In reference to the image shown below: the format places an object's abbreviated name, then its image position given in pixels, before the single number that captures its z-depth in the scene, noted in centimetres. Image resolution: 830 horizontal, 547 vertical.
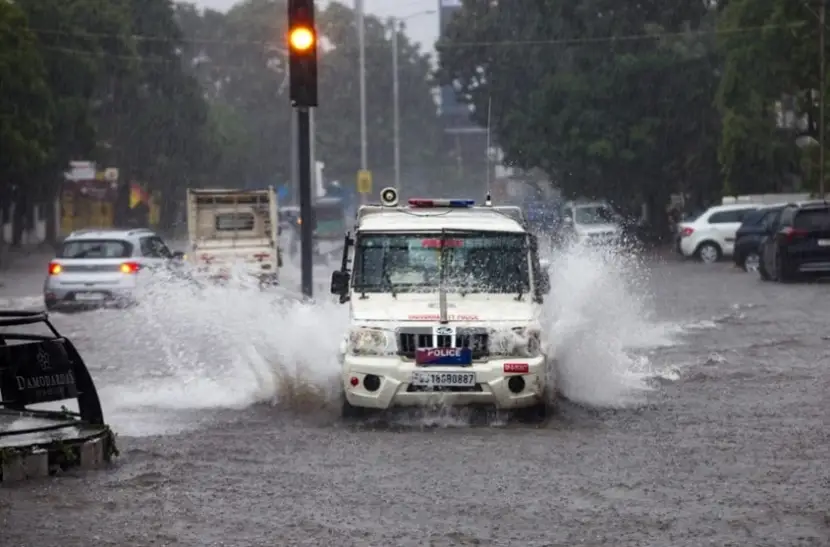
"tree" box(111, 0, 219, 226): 8519
